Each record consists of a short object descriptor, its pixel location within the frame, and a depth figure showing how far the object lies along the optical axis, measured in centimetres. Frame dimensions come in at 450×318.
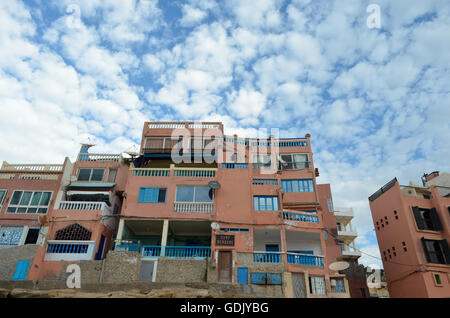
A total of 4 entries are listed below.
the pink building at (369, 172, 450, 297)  2611
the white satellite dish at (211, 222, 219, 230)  2248
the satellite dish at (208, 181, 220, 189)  2428
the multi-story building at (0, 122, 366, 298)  2055
